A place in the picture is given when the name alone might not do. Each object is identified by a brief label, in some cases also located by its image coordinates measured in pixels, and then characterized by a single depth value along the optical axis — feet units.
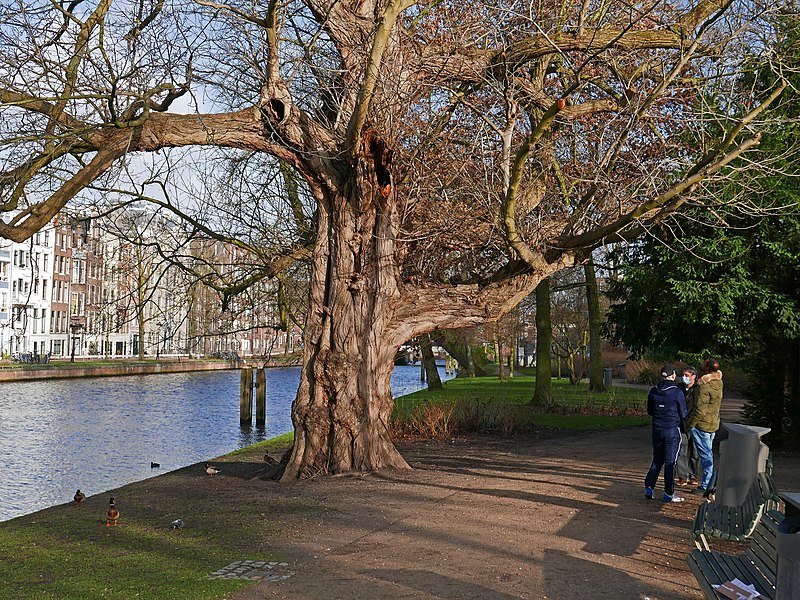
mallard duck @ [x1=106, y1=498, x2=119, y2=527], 35.88
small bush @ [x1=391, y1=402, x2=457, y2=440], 69.67
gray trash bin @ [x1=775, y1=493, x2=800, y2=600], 14.90
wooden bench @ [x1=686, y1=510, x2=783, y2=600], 18.91
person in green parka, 41.83
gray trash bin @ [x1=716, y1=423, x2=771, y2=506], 26.14
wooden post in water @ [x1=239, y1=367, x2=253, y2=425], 108.09
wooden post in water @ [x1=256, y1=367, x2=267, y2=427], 106.52
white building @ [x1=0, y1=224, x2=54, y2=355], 268.82
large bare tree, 39.50
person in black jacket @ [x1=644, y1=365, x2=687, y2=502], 39.06
